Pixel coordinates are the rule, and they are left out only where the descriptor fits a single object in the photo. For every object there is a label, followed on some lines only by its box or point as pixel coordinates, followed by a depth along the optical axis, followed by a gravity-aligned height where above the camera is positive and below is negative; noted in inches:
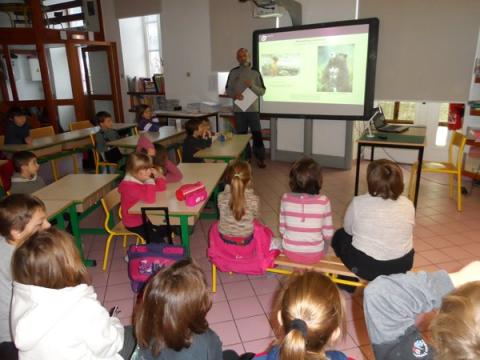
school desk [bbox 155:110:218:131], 243.8 -25.1
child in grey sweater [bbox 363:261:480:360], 40.1 -25.1
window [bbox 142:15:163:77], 316.2 +27.6
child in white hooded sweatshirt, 48.1 -30.1
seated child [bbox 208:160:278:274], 93.1 -40.4
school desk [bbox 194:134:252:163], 151.3 -31.8
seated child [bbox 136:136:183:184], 121.1 -28.9
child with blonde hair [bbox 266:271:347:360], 38.9 -25.2
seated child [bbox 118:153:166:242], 104.8 -30.9
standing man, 223.8 -10.9
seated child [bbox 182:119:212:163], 164.9 -28.4
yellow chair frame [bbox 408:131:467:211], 153.6 -41.5
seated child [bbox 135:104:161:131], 218.5 -26.0
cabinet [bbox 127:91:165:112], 306.6 -17.4
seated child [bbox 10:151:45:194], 123.6 -31.3
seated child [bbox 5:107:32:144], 189.8 -24.8
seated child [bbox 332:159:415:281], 82.4 -34.0
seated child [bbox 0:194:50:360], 64.4 -29.8
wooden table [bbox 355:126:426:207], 148.2 -28.3
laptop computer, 162.6 -24.3
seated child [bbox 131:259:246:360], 46.0 -29.5
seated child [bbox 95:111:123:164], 197.0 -32.4
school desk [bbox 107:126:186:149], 179.2 -31.1
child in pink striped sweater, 90.7 -34.2
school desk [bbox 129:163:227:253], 95.7 -33.4
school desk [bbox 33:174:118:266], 110.6 -34.1
